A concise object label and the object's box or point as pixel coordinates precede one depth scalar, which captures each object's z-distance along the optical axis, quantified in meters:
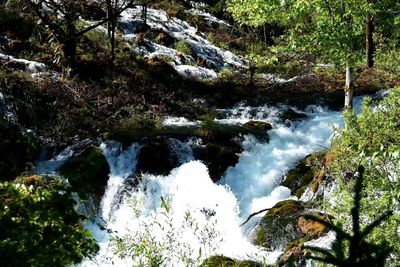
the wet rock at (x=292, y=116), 21.44
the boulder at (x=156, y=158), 16.16
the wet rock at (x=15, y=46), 22.84
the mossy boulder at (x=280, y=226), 12.09
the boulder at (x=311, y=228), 11.23
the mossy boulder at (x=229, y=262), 10.18
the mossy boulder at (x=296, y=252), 10.24
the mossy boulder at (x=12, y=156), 14.60
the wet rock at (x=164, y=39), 31.30
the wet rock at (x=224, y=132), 17.78
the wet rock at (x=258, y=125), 19.95
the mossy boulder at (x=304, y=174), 14.60
